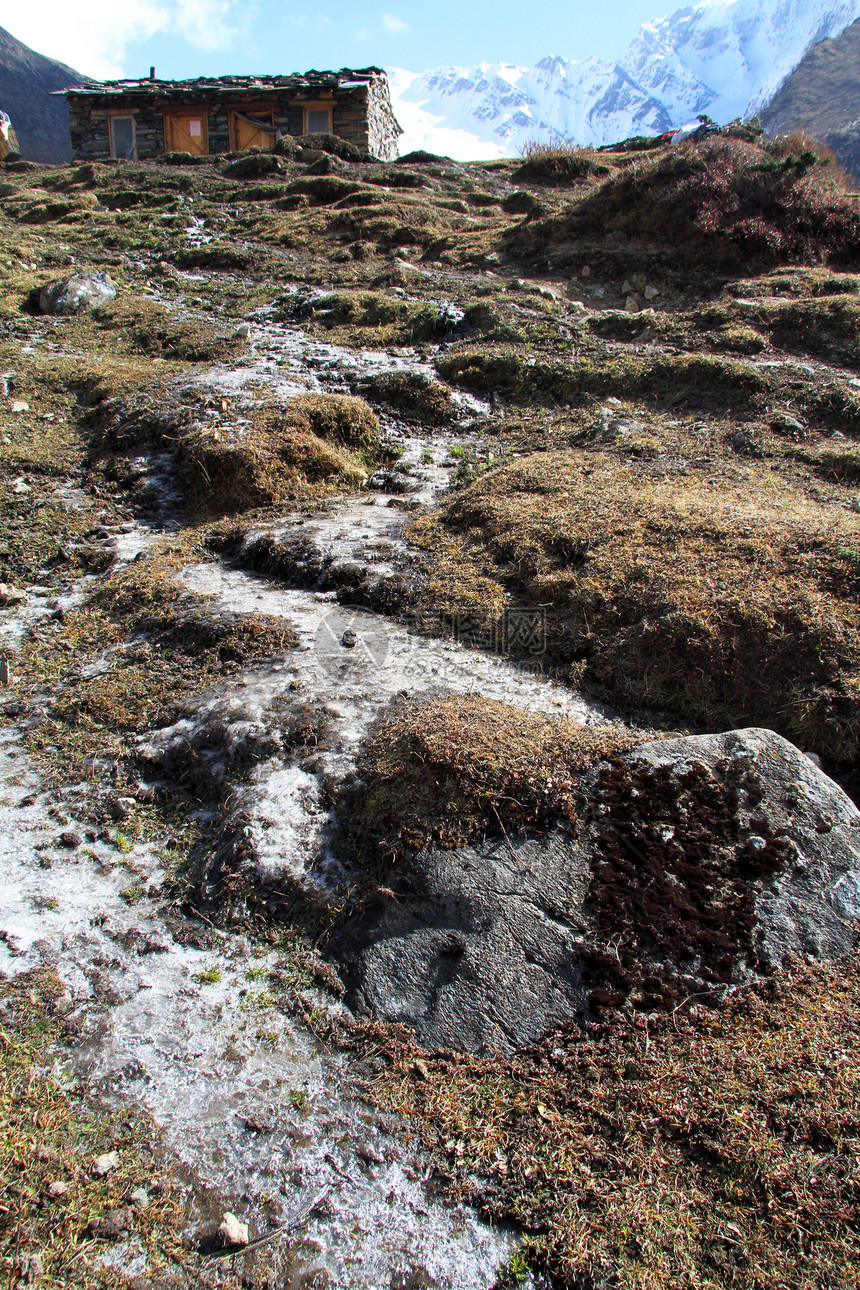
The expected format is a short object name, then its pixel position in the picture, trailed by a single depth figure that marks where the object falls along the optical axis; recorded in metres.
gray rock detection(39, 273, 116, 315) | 12.12
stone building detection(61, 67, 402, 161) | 27.67
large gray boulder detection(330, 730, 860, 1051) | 3.16
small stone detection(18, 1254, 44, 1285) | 2.19
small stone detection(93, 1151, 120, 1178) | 2.49
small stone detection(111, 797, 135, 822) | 4.08
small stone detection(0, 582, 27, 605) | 5.98
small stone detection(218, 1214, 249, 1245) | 2.38
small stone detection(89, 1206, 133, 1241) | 2.34
